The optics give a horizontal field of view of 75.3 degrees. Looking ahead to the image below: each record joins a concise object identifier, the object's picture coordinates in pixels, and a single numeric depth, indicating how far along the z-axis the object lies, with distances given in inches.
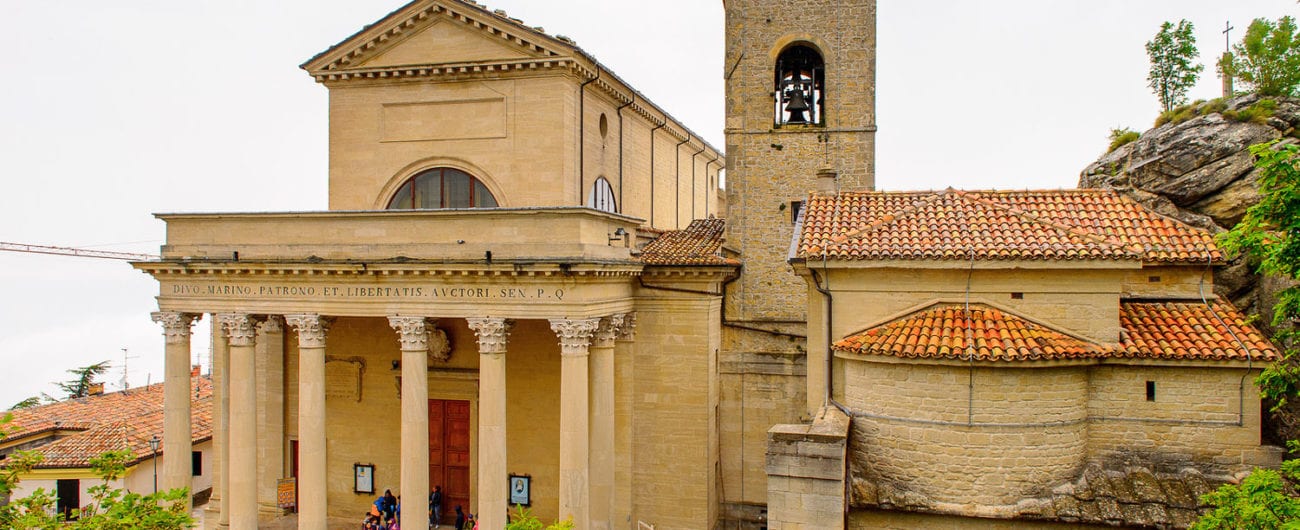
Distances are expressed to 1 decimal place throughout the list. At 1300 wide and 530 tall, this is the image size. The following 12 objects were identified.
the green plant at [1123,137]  857.4
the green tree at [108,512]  414.3
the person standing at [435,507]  865.5
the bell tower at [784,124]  829.8
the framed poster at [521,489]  856.3
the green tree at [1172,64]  896.3
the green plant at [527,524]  479.8
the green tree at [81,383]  1936.5
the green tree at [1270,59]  765.9
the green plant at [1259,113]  732.0
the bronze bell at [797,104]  850.8
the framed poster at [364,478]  893.2
